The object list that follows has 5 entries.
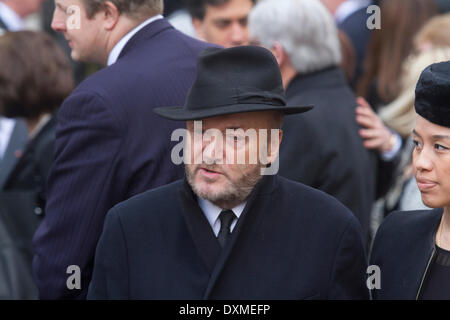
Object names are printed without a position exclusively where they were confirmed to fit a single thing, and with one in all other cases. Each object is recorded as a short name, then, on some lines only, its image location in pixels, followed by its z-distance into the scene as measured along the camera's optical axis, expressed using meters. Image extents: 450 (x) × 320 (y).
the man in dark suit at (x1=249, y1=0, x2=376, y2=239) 7.61
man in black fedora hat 4.98
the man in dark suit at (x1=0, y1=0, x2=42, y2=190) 8.50
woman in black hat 4.97
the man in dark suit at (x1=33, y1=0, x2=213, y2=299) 5.88
